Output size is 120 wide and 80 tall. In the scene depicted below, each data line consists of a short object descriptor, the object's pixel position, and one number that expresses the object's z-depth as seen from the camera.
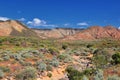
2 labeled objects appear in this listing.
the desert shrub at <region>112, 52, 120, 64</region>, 11.80
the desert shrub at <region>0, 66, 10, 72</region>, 10.36
